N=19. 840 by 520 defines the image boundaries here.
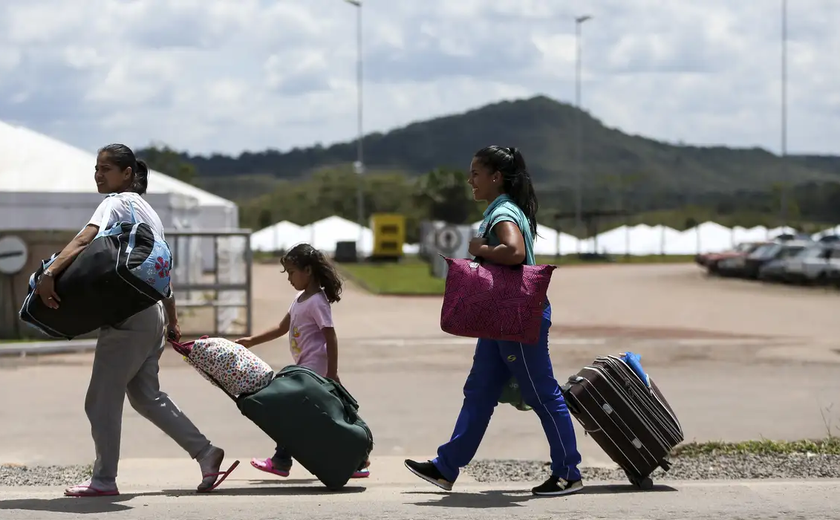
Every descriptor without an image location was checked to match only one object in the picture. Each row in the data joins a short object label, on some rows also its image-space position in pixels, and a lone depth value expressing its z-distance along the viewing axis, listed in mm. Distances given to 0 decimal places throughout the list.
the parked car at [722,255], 43678
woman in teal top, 6121
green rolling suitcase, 6242
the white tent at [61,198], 21328
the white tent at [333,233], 79188
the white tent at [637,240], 85625
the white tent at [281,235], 81750
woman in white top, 6039
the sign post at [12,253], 17234
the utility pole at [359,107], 66750
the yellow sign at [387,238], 58969
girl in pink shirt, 6824
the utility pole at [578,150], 70312
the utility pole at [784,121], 65612
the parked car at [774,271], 38434
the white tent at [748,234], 86762
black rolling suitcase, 6418
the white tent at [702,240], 83375
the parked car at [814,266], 36906
